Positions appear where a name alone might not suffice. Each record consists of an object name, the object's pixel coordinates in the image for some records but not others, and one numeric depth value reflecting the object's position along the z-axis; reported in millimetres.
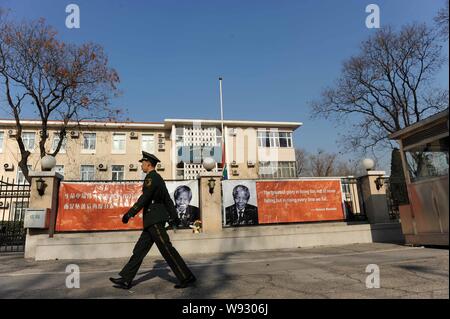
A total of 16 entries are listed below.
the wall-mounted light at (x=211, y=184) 10227
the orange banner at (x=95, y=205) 9578
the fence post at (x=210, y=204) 10102
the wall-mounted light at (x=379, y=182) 11156
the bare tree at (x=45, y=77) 17078
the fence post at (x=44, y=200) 8773
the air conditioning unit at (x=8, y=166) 28862
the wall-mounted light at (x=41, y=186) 9039
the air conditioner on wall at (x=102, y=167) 30859
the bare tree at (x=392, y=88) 23500
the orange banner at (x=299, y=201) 10836
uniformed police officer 4328
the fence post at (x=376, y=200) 11078
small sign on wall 8648
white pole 30188
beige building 30469
